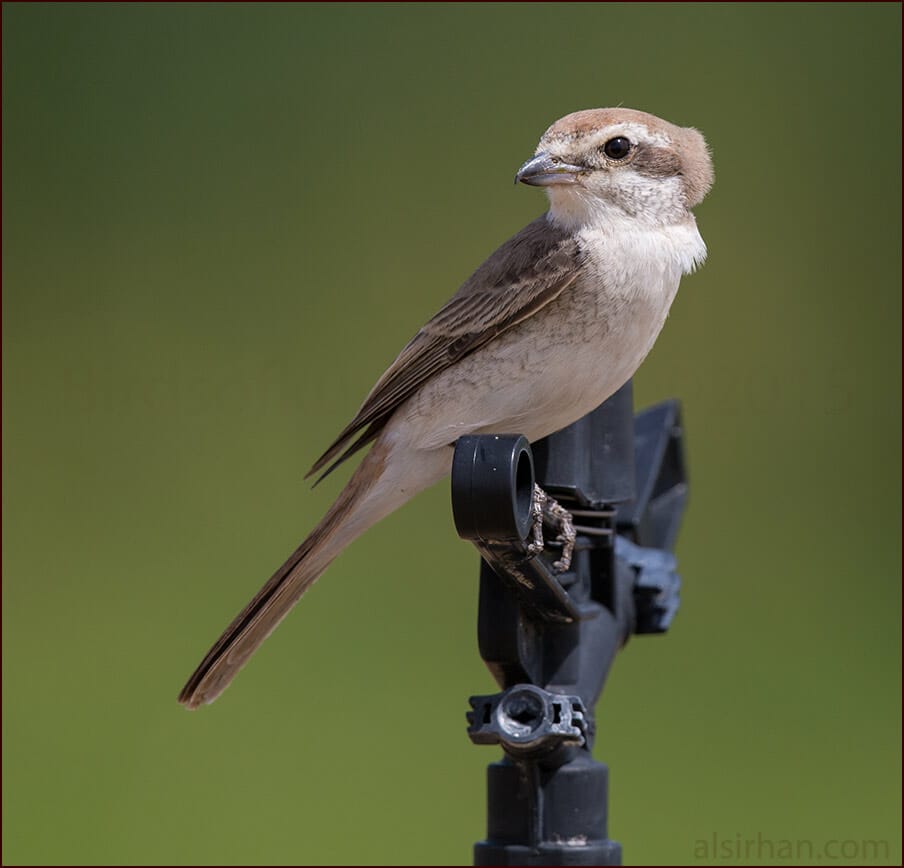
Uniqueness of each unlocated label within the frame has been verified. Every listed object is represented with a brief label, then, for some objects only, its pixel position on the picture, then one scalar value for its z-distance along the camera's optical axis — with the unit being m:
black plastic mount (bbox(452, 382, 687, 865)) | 3.69
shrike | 3.77
